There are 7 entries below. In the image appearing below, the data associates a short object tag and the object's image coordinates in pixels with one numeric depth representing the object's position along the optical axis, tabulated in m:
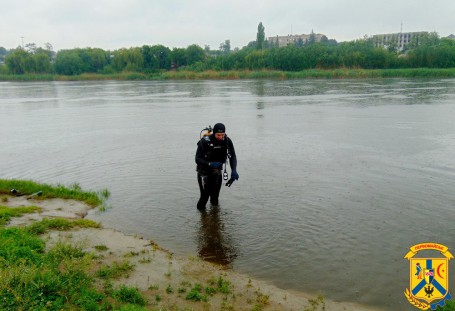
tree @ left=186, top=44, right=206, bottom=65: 114.25
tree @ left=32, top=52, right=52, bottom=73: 111.44
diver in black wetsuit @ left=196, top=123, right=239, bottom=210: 8.23
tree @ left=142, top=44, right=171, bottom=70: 114.19
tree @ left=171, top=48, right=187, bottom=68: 114.69
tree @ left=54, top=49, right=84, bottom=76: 111.19
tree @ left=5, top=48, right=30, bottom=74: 110.75
